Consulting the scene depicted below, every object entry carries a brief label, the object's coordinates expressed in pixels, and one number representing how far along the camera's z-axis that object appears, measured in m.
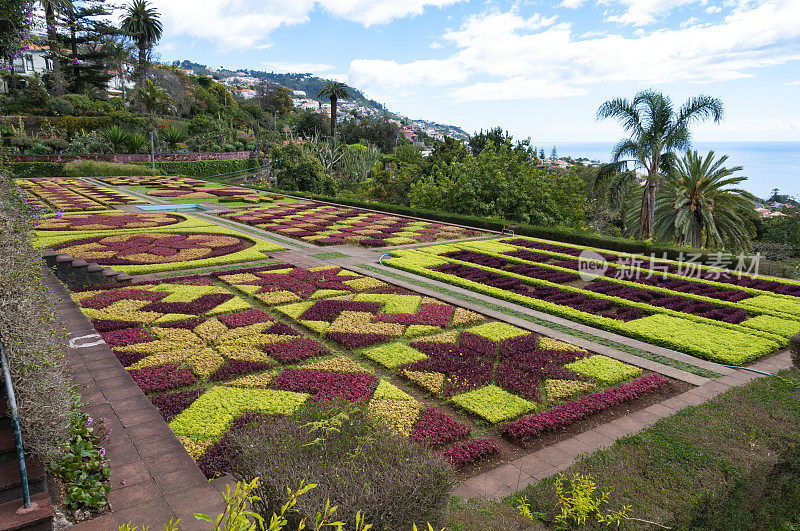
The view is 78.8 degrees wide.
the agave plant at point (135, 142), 42.62
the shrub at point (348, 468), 2.57
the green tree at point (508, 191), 21.27
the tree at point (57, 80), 47.47
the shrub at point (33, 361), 3.40
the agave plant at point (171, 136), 46.94
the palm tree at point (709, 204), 17.12
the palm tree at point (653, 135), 17.09
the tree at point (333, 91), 52.06
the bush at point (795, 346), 5.24
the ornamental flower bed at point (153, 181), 33.47
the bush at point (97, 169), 37.50
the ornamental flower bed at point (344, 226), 16.55
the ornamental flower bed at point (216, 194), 26.81
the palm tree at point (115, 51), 51.25
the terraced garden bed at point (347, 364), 5.48
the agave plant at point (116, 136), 41.75
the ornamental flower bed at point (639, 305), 8.05
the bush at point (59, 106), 45.19
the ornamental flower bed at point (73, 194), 22.38
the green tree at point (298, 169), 30.98
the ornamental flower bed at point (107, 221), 17.02
